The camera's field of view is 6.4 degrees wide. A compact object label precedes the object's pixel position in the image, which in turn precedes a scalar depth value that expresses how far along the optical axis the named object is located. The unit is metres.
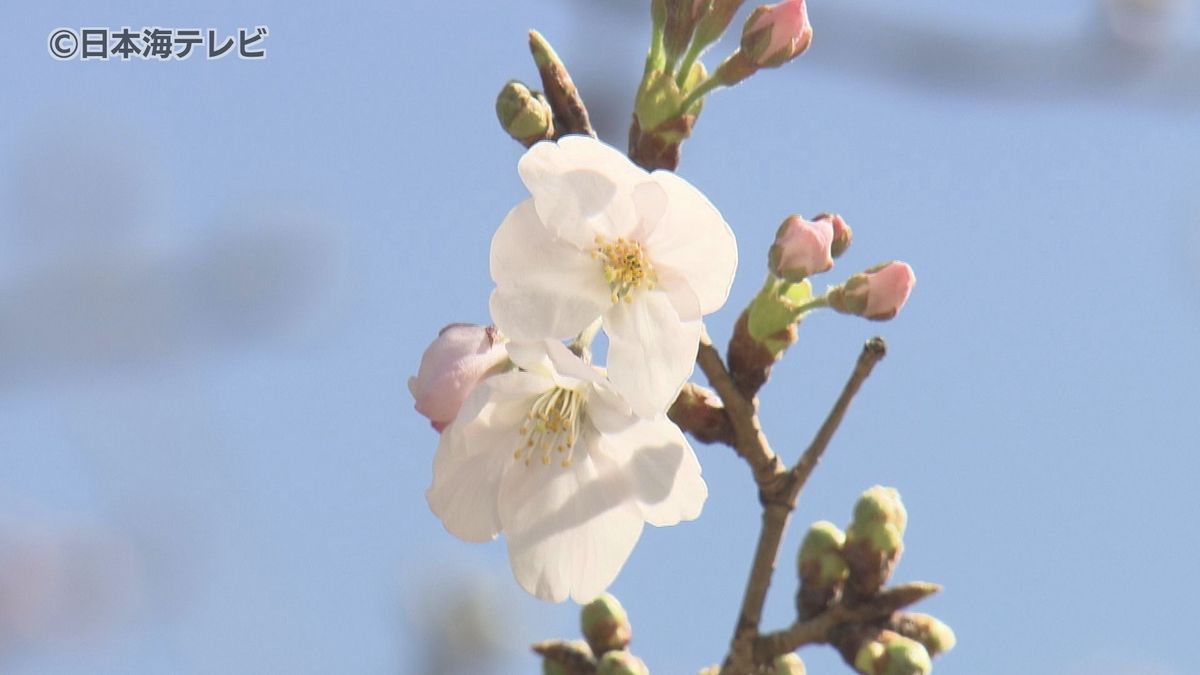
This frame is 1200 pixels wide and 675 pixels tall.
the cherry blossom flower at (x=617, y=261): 1.42
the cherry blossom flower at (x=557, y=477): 1.42
